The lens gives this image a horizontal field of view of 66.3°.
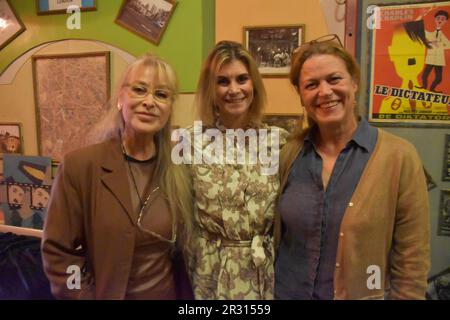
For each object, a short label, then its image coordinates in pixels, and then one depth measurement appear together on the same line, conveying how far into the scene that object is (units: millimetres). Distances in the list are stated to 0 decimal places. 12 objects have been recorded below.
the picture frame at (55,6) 1685
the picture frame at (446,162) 1370
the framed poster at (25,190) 1870
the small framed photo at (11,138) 1895
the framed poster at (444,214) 1402
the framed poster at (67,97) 1704
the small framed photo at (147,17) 1566
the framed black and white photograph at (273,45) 1443
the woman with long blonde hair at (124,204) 917
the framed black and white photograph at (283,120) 1473
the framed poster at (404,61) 1339
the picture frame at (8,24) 1789
